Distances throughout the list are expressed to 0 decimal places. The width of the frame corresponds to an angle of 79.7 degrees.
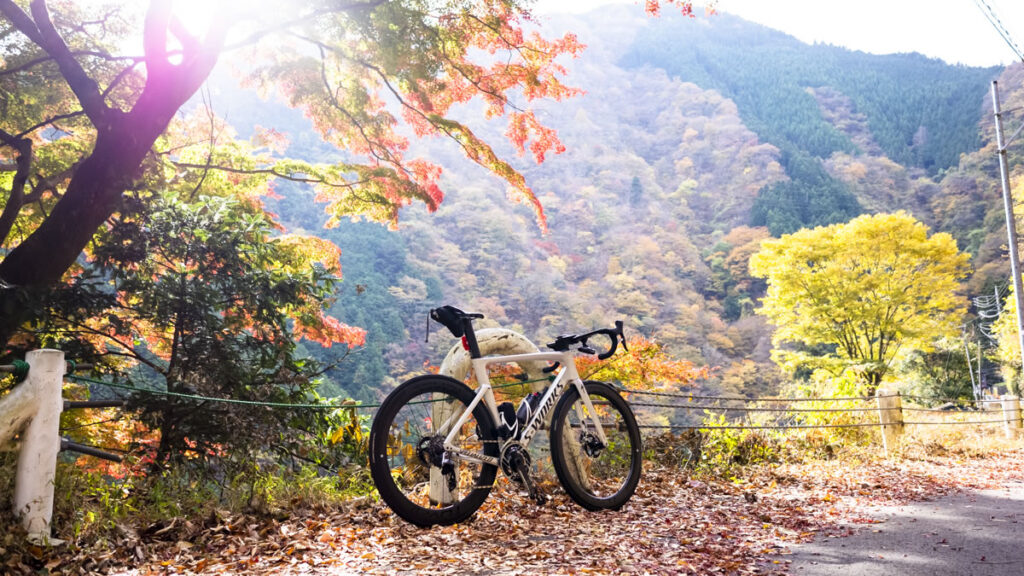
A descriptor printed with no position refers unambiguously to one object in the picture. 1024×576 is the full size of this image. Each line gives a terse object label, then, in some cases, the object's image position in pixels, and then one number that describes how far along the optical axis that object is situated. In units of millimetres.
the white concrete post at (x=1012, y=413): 10888
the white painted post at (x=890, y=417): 7820
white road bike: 3215
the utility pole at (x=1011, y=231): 11609
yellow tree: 20594
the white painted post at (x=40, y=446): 2691
